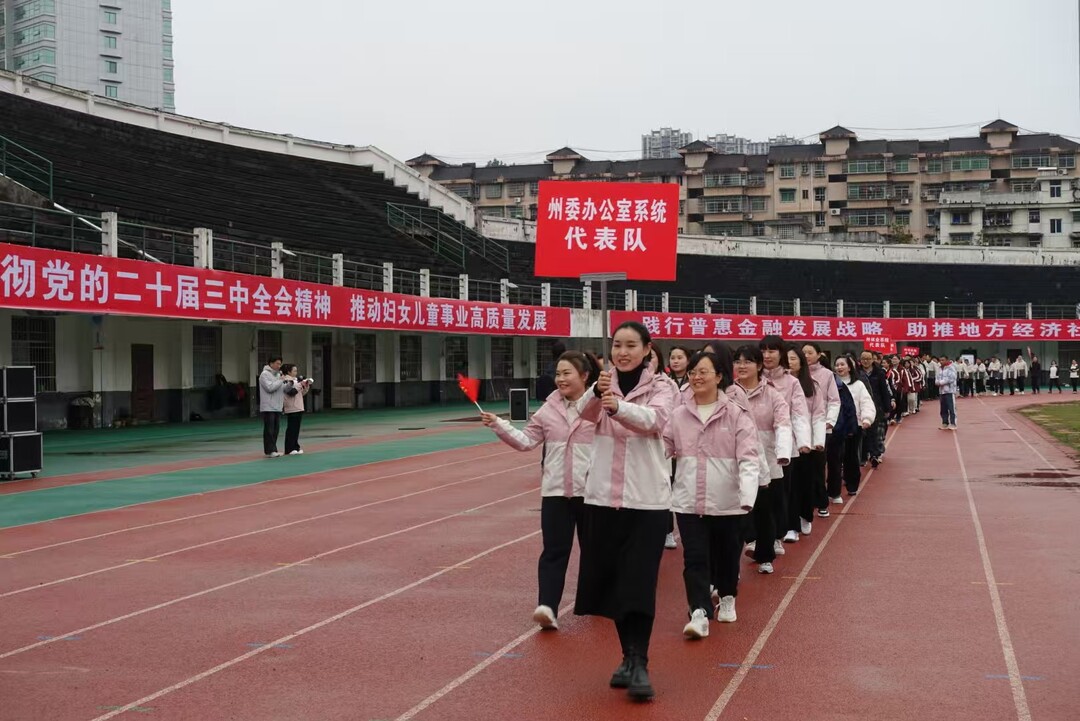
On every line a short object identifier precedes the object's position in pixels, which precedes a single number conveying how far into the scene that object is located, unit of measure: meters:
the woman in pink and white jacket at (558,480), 6.69
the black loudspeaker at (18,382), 15.30
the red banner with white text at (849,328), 48.03
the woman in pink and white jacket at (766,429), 8.46
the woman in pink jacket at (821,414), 10.12
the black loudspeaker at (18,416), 15.38
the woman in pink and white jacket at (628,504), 5.64
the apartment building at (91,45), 93.88
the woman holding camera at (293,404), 19.11
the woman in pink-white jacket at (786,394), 9.23
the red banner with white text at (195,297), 19.31
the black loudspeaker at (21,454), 15.35
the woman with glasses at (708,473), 6.69
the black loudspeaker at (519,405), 23.55
